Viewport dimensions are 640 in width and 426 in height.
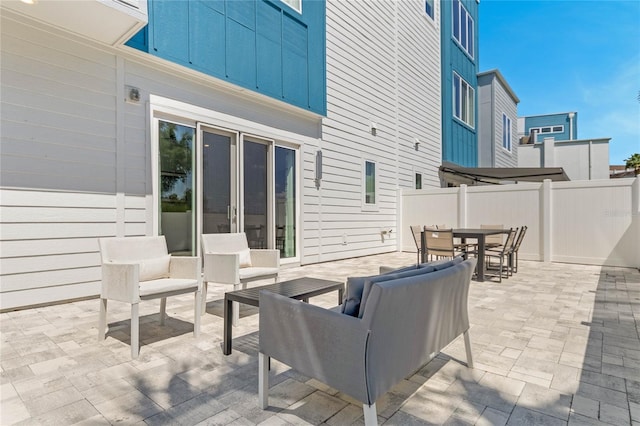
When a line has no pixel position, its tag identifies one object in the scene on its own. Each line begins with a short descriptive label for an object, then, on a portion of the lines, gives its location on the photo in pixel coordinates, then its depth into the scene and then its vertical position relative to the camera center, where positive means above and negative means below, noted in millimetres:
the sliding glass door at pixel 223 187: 5168 +412
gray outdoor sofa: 1542 -582
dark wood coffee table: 2599 -622
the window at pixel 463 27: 13234 +7116
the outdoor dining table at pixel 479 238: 5648 -446
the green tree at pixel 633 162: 17969 +2516
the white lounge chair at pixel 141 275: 2729 -541
